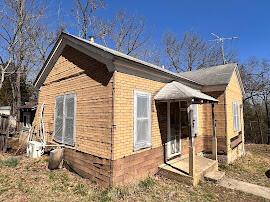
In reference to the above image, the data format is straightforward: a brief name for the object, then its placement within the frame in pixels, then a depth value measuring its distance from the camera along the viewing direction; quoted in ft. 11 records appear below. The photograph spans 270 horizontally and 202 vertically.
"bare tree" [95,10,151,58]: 68.58
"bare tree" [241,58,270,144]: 85.52
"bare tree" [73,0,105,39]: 65.17
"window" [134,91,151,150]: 19.37
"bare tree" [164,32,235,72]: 87.67
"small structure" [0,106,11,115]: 70.72
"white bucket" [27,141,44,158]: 25.45
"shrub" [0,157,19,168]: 22.79
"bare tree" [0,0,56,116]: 53.30
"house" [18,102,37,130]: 54.76
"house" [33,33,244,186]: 17.82
